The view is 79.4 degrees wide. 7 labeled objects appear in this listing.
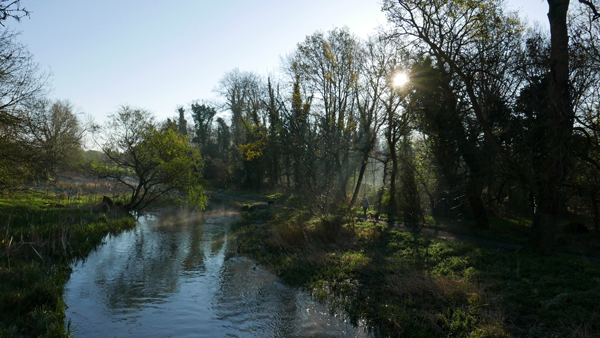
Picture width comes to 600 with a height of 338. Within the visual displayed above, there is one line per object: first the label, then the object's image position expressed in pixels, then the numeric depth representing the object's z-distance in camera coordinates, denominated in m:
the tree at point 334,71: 25.30
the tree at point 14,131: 13.13
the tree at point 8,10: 8.15
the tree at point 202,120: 54.88
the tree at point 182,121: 57.58
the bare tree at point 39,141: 14.49
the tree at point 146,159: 23.03
